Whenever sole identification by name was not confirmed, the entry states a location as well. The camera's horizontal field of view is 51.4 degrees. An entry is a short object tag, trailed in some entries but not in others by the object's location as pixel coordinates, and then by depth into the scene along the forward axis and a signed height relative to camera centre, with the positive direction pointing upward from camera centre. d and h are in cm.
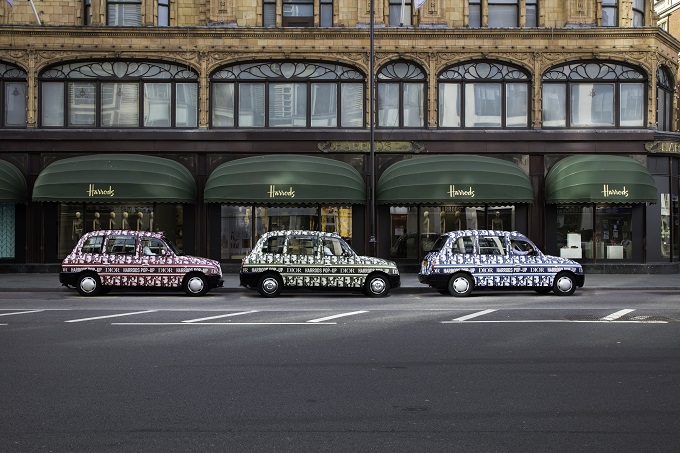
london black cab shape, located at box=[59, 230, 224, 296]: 1869 -76
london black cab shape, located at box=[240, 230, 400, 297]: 1844 -78
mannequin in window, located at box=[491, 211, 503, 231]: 2639 +58
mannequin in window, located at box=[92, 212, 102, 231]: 2584 +53
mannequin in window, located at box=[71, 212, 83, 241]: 2592 +35
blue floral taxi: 1845 -77
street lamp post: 2291 +334
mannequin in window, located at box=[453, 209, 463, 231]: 2620 +58
